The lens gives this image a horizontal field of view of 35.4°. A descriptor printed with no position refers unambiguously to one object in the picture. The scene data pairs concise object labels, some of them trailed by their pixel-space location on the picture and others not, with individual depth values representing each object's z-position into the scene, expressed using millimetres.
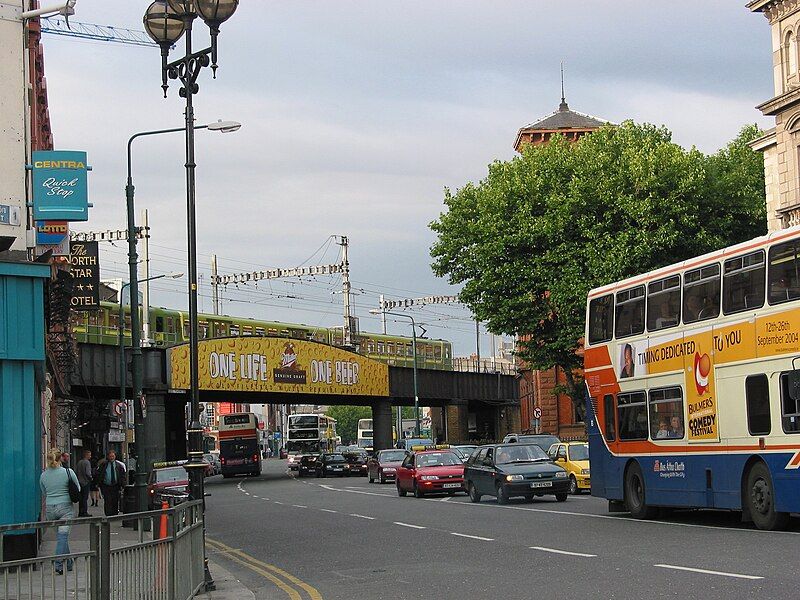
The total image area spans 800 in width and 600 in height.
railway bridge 54875
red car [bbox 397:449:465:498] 38406
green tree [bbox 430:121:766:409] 49031
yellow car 38094
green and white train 53875
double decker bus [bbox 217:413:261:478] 79562
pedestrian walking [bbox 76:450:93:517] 32281
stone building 43969
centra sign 21141
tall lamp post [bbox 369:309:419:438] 71069
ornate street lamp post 16886
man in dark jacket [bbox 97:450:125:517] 32250
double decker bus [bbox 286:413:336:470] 84375
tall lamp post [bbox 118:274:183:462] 46434
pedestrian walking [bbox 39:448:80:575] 18594
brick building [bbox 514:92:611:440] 76000
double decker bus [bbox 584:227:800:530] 19453
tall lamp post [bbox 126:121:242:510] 27391
